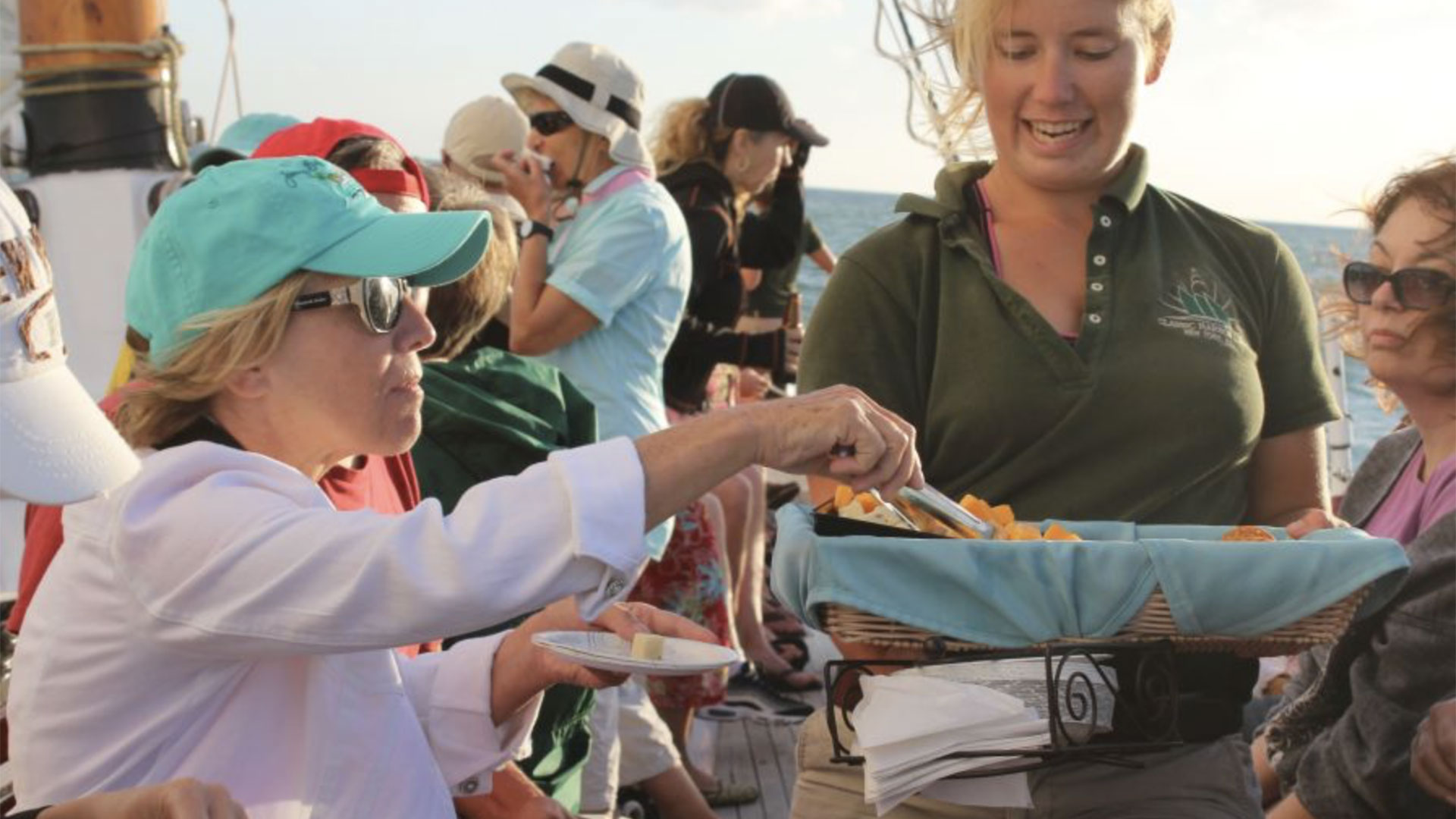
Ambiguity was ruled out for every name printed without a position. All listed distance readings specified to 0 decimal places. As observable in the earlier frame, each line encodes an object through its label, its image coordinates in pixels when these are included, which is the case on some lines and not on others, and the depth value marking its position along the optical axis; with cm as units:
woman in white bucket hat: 498
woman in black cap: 601
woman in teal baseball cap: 195
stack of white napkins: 224
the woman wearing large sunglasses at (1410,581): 284
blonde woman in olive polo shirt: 268
